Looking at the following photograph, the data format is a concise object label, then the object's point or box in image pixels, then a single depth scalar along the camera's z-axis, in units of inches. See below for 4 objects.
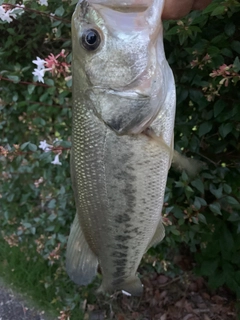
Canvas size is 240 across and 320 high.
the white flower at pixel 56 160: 15.0
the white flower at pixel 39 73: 12.7
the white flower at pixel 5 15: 12.8
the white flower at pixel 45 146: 14.7
